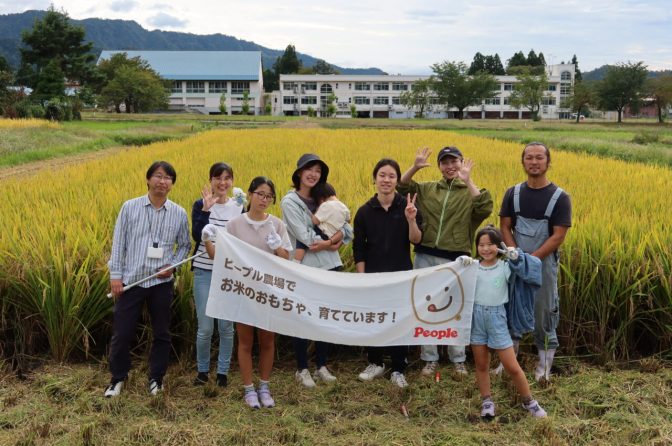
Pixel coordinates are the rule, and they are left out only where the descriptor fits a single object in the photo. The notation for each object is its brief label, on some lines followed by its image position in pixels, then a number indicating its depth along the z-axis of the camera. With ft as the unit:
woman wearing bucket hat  10.93
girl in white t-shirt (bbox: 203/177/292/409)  10.21
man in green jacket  11.22
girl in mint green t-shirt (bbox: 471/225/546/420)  9.61
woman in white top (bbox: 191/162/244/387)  10.73
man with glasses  10.39
